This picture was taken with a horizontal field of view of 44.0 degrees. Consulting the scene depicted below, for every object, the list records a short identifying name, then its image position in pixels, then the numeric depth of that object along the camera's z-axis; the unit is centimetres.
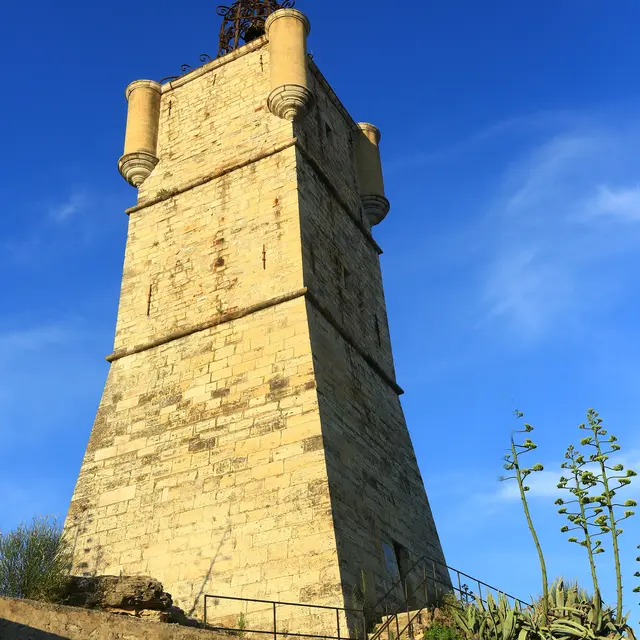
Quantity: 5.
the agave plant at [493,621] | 810
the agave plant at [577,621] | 795
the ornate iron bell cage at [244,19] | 1870
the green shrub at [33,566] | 851
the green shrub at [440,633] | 804
